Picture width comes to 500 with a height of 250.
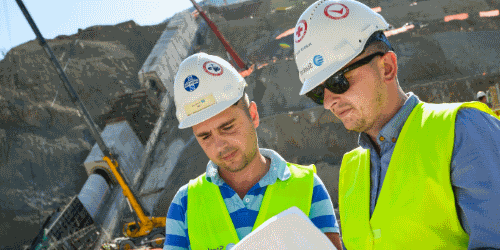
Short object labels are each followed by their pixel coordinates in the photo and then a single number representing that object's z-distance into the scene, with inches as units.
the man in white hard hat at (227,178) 75.7
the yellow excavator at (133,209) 377.6
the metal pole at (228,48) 659.9
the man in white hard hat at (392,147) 49.9
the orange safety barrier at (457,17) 650.2
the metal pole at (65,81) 430.0
